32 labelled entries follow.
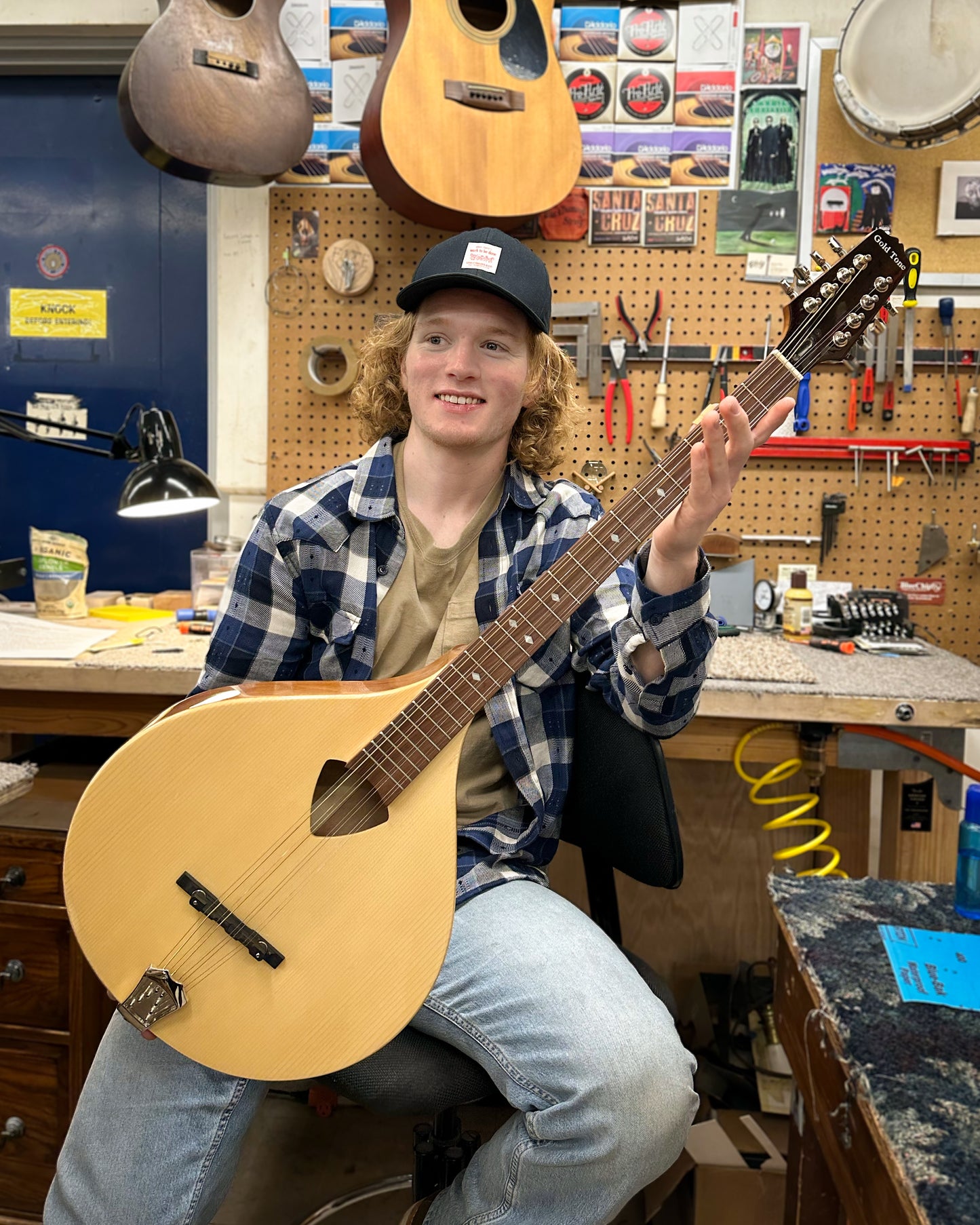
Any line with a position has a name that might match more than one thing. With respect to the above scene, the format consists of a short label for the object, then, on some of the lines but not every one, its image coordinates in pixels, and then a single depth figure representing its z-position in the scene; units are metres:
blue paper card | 1.06
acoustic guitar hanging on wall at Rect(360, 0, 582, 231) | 1.92
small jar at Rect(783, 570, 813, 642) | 2.04
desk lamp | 1.89
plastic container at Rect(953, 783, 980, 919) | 1.25
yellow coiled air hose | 1.69
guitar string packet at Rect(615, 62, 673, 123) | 2.15
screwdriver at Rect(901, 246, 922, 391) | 2.12
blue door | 2.41
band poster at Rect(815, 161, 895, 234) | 2.13
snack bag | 2.09
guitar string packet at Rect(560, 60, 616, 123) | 2.16
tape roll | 2.19
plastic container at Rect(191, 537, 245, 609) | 2.13
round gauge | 2.17
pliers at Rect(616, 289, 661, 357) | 2.17
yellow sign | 2.45
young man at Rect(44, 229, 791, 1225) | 1.02
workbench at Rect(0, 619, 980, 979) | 1.60
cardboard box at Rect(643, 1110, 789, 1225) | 1.60
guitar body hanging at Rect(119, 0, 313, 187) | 1.90
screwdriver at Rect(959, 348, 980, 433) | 2.11
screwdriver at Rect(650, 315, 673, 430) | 2.15
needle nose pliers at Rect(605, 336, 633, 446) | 2.16
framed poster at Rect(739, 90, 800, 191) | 2.13
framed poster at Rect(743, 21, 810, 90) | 2.12
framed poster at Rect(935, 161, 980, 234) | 2.12
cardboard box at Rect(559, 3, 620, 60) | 2.14
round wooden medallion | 2.18
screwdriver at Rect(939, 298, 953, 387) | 2.09
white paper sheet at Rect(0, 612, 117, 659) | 1.76
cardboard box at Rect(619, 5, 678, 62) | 2.13
